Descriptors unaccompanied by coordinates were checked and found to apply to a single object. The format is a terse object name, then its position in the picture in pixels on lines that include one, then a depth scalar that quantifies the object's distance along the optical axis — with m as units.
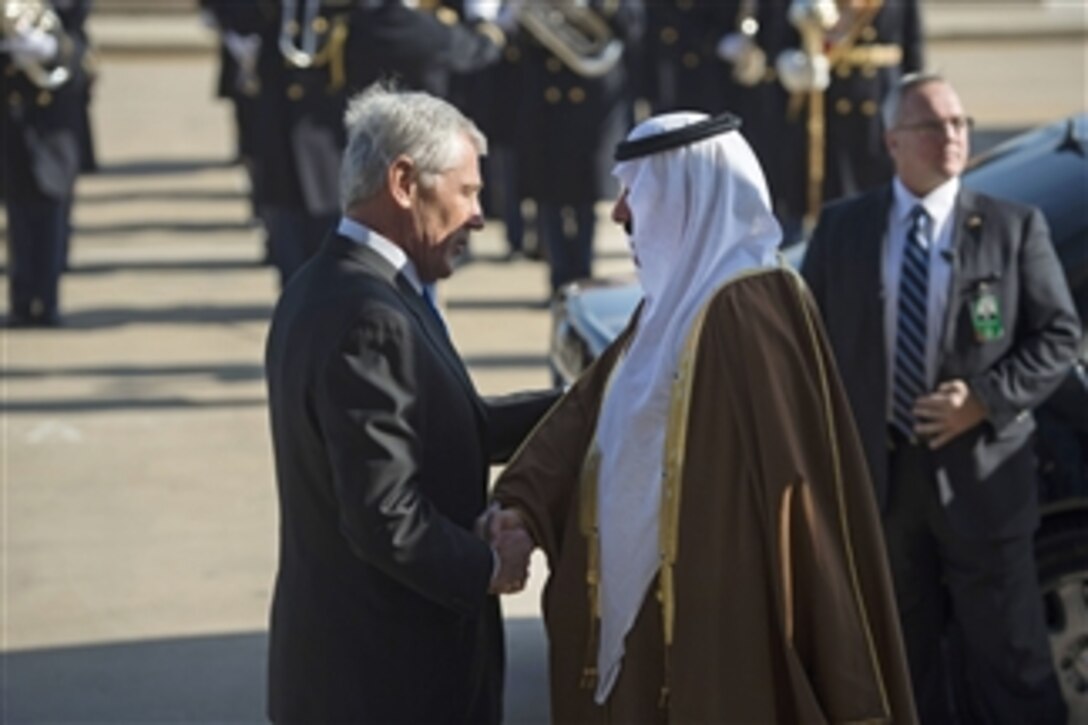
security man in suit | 10.62
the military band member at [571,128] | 22.98
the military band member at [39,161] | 22.61
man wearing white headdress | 7.81
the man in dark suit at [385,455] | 7.82
